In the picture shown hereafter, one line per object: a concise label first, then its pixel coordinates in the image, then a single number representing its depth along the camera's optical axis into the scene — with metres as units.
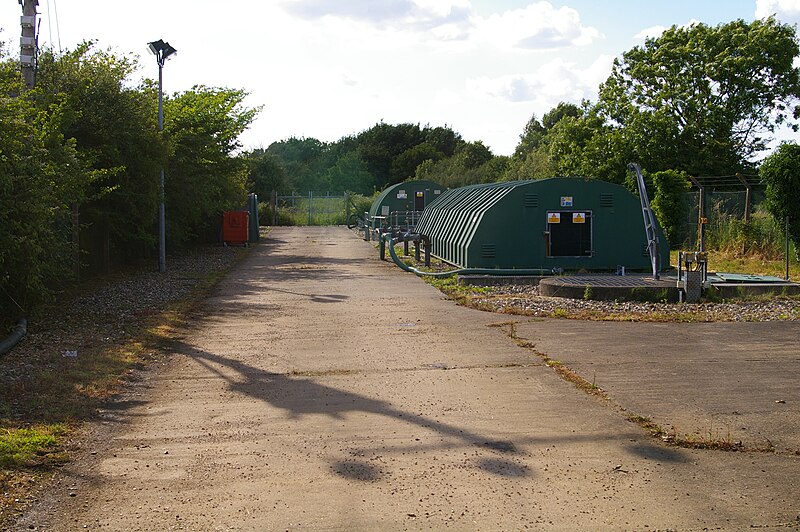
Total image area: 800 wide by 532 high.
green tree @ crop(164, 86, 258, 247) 25.59
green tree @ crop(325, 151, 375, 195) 86.19
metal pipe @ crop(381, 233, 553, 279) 19.95
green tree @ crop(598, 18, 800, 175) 36.47
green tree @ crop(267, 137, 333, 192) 87.06
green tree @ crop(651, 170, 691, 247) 27.97
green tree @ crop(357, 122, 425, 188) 89.69
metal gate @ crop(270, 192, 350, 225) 57.59
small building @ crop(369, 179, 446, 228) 42.94
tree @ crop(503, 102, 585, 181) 49.03
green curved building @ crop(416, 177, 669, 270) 20.41
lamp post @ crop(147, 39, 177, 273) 21.92
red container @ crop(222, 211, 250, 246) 33.62
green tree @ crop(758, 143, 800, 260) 21.48
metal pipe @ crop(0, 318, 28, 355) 10.36
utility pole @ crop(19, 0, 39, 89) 14.90
